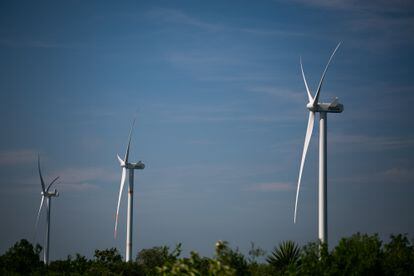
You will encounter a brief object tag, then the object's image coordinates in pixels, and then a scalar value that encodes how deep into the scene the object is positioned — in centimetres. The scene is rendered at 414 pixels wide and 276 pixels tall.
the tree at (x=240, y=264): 5156
